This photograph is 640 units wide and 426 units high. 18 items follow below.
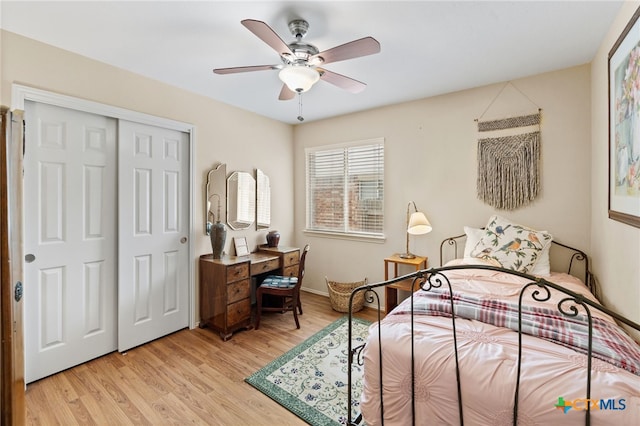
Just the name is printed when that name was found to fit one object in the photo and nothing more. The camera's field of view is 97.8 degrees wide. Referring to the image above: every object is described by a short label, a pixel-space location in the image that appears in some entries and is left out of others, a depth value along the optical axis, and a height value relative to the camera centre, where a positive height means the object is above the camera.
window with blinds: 3.70 +0.32
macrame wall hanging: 2.68 +0.50
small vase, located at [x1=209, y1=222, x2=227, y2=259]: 3.05 -0.29
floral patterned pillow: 2.43 -0.31
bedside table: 3.05 -0.71
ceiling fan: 1.62 +1.00
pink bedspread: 0.97 -0.66
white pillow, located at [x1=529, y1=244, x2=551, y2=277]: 2.40 -0.47
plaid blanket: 1.18 -0.57
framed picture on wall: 1.42 +0.48
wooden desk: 2.84 -0.85
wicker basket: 3.47 -1.06
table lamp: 3.07 -0.16
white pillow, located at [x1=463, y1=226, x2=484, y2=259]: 2.79 -0.28
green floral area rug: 1.85 -1.31
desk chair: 3.05 -0.87
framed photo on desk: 3.43 -0.43
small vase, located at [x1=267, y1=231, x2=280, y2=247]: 3.77 -0.37
